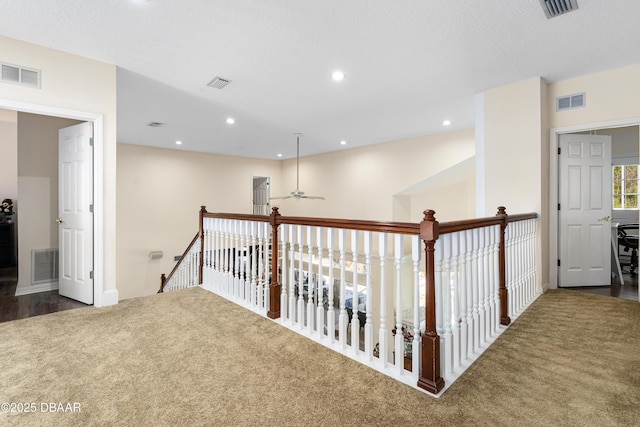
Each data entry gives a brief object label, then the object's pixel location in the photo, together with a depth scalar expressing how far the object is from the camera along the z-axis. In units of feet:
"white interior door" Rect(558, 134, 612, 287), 13.08
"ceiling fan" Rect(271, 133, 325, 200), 21.91
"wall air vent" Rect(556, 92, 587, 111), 12.26
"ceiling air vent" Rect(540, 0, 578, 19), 7.77
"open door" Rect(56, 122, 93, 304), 10.99
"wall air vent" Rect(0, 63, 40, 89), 9.11
